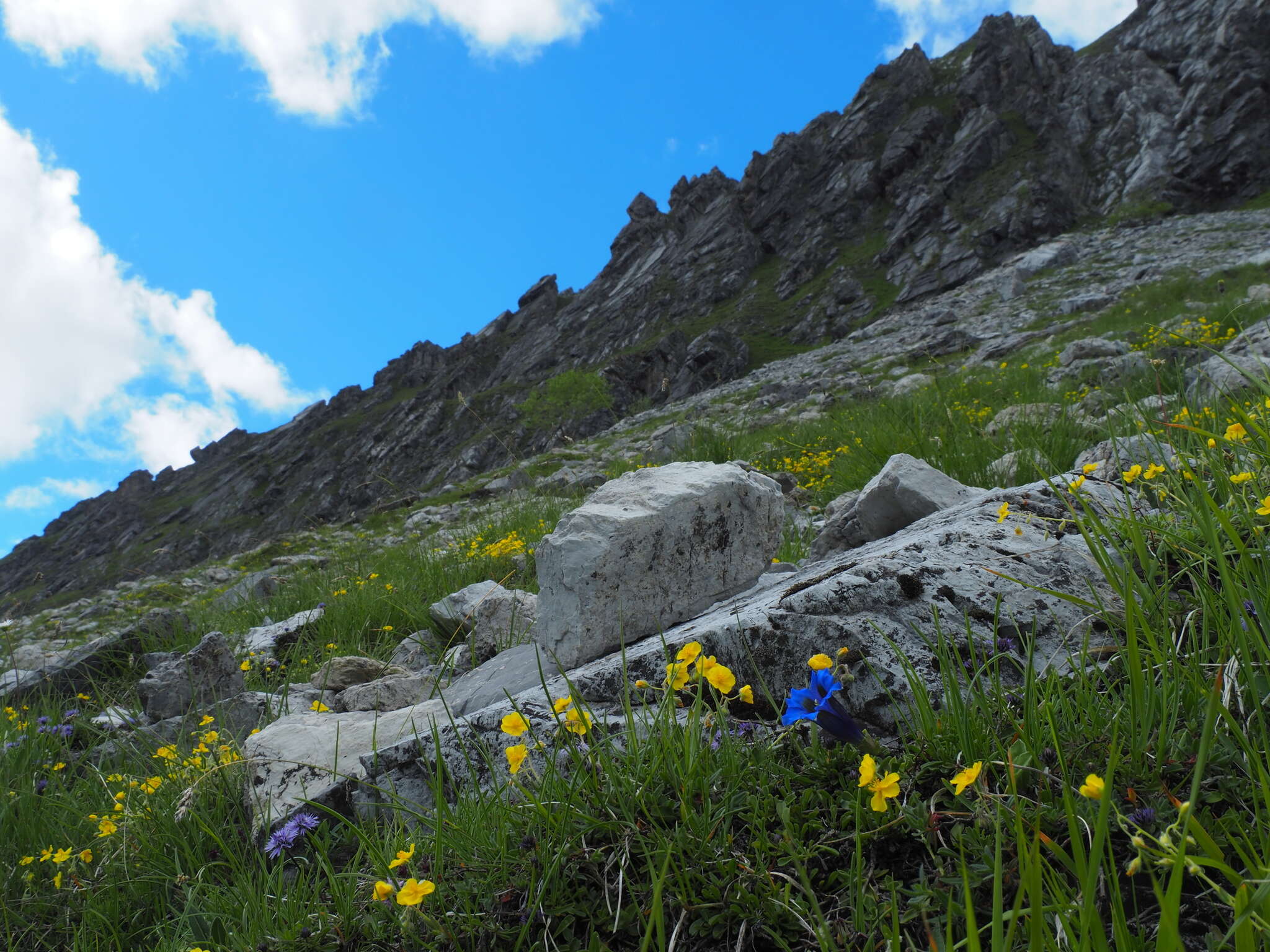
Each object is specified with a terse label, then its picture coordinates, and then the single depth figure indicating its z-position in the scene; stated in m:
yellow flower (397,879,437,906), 1.38
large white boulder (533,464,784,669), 2.97
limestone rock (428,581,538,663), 4.37
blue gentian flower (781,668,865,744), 1.59
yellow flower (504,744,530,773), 1.76
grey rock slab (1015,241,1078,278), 37.25
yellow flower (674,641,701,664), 1.83
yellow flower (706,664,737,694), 1.67
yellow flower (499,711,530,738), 1.92
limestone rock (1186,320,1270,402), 4.33
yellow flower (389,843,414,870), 1.55
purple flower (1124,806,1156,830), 1.29
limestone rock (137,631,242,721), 4.10
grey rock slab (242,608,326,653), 5.29
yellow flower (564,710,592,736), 1.77
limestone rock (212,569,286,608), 7.35
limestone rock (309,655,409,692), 4.23
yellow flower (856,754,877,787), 1.33
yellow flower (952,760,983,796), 1.24
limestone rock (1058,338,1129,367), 9.88
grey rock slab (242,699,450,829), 2.46
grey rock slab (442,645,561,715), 2.97
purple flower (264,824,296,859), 2.22
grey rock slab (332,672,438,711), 3.63
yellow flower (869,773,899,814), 1.31
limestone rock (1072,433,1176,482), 2.89
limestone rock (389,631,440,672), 4.63
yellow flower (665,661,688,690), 1.82
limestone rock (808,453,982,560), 3.57
